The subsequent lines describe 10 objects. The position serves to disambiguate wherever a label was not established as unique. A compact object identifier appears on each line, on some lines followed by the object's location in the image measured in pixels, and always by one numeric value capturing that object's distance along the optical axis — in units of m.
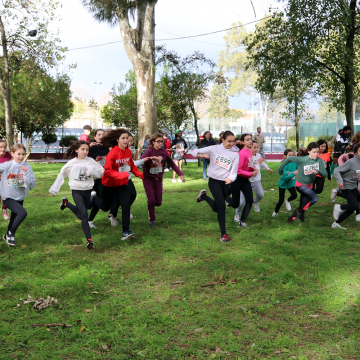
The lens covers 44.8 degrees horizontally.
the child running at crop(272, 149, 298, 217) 9.16
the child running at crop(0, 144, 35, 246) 6.95
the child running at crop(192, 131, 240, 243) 7.29
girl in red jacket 7.11
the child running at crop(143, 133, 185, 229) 8.21
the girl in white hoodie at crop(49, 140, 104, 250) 6.79
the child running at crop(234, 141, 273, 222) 9.09
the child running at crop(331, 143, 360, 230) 7.92
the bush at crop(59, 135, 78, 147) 32.97
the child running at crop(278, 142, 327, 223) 8.27
